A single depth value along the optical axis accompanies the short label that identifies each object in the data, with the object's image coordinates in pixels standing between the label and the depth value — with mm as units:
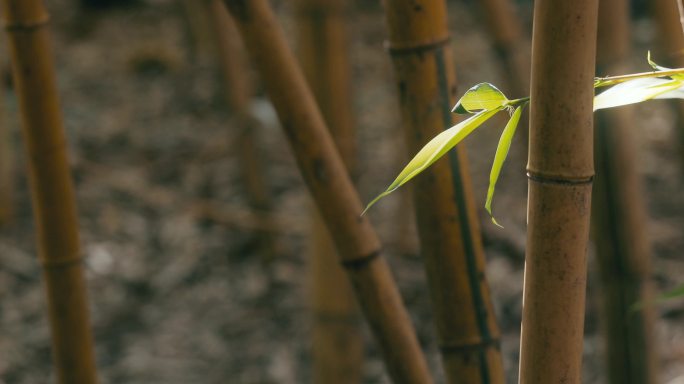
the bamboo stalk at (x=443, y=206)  2286
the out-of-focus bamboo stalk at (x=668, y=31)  2687
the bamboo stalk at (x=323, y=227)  2775
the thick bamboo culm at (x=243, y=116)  4451
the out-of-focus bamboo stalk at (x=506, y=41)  3516
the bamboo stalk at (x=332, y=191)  2295
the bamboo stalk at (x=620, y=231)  2560
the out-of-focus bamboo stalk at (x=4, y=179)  4840
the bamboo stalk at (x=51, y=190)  2414
